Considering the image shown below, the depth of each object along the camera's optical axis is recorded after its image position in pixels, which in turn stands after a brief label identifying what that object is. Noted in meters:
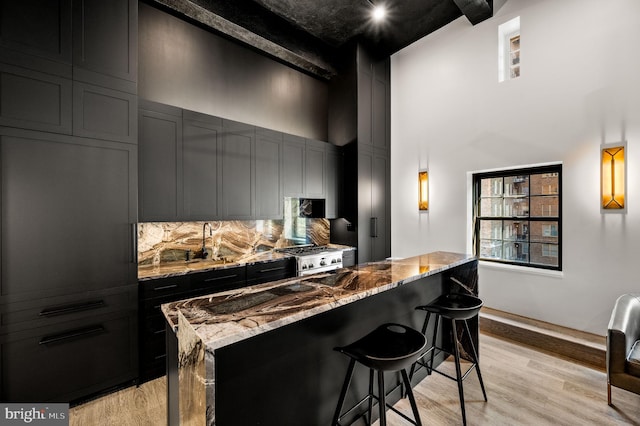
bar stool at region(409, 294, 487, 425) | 2.01
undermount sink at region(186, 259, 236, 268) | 2.96
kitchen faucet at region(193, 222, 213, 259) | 3.36
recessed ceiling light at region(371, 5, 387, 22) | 3.64
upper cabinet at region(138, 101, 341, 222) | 2.69
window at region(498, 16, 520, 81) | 3.65
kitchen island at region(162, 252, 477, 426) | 1.11
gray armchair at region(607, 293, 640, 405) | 2.04
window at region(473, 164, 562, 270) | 3.39
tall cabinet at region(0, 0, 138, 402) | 1.93
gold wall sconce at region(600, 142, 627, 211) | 2.75
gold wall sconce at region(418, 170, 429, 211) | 4.43
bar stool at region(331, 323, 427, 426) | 1.37
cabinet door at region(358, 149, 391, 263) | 4.50
